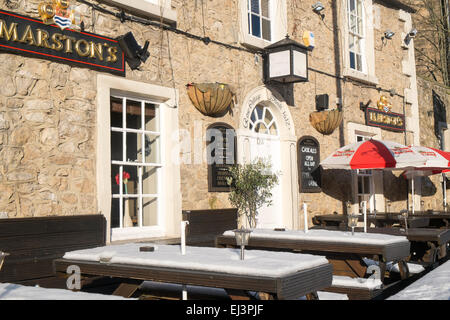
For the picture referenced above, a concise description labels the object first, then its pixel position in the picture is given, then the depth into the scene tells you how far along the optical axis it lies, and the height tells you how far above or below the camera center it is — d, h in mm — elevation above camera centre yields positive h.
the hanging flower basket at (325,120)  9328 +1467
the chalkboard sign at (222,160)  7219 +602
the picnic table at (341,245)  4570 -461
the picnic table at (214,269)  2957 -451
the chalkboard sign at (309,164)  9039 +622
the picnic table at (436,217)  9086 -406
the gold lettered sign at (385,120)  11195 +1800
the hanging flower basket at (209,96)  6980 +1478
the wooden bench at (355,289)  4523 -858
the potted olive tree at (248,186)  7418 +199
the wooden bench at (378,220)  8120 -411
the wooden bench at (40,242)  4875 -391
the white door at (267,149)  8336 +855
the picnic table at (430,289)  2807 -583
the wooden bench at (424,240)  5967 -552
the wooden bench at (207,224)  6812 -333
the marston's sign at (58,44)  5035 +1753
